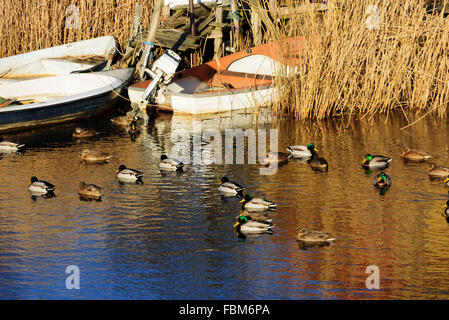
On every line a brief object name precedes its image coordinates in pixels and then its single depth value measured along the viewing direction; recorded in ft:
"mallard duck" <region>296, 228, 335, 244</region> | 45.03
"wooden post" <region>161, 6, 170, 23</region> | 101.04
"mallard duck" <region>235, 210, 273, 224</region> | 47.96
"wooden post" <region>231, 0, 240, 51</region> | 91.04
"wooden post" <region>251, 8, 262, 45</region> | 92.43
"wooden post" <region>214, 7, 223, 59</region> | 92.03
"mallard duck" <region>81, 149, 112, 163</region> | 64.23
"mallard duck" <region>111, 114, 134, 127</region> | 78.18
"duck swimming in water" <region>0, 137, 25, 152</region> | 68.28
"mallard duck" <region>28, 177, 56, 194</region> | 54.95
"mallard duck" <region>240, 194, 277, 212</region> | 50.65
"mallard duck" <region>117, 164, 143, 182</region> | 57.72
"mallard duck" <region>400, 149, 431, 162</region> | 62.64
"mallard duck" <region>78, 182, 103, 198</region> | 54.49
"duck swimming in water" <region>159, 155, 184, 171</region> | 60.49
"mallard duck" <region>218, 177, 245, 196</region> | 54.49
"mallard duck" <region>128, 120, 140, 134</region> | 75.31
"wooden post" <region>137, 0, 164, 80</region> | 84.58
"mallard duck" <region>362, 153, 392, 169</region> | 60.23
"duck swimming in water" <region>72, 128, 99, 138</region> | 73.31
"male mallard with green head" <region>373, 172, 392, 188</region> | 55.36
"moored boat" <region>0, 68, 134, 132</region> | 75.36
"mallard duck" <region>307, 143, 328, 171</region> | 61.16
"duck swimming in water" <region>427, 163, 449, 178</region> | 57.57
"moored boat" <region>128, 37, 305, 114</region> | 75.56
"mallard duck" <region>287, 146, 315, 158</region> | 64.68
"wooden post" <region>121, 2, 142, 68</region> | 92.94
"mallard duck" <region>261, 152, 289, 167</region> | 62.95
